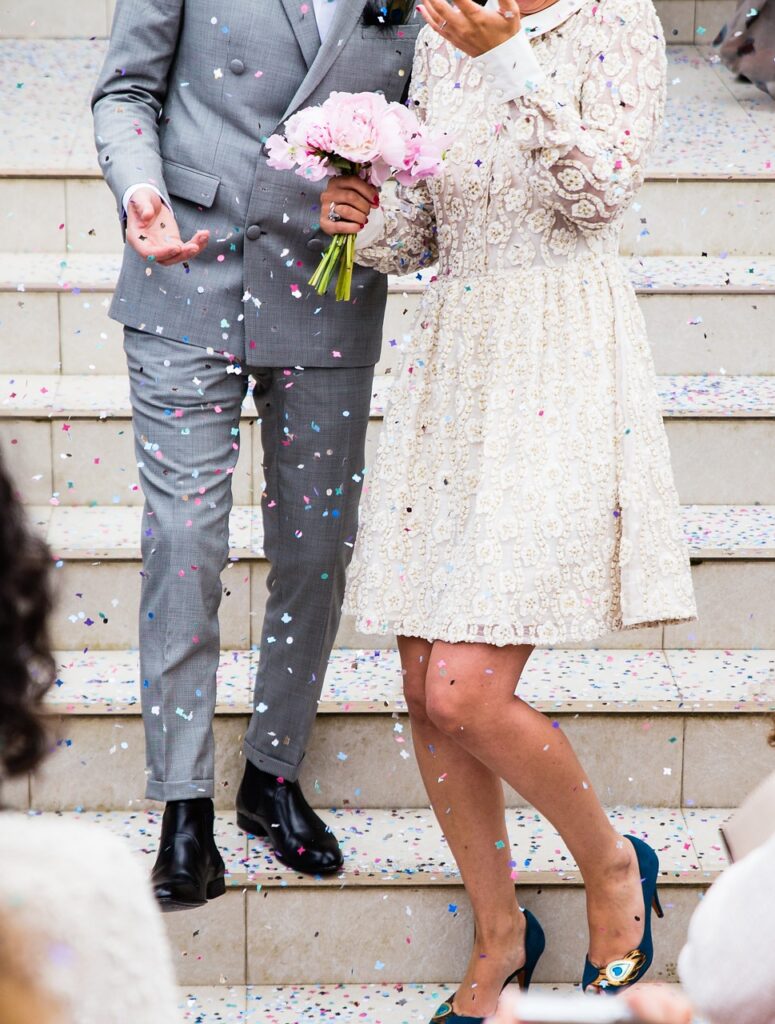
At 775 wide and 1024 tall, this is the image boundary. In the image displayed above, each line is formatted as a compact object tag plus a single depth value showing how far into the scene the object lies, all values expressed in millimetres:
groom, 4926
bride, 4426
